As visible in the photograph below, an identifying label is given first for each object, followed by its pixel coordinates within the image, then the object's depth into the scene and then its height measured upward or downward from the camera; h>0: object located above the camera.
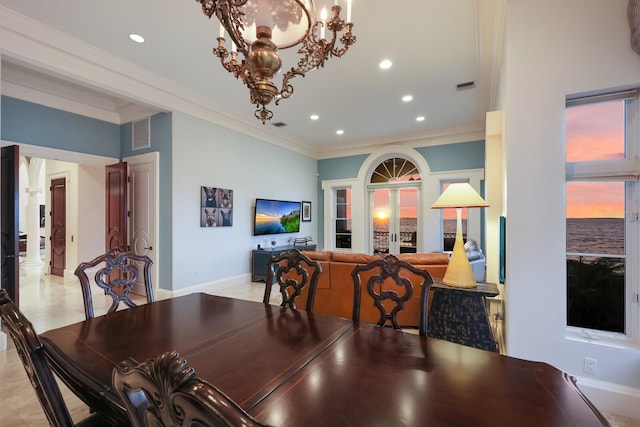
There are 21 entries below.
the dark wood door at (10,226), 3.04 -0.10
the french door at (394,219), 6.90 -0.10
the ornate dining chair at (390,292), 1.51 -0.41
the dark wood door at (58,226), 6.19 -0.22
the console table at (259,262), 5.52 -0.91
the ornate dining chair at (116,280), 1.76 -0.40
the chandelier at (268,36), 1.55 +1.05
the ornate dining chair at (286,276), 1.80 -0.41
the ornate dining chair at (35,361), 0.82 -0.43
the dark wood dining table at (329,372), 0.82 -0.57
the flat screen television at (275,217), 5.85 -0.03
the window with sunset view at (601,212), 1.98 +0.02
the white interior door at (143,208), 4.46 +0.13
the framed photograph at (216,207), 4.75 +0.15
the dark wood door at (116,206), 4.57 +0.16
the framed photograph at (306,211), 7.32 +0.10
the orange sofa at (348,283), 3.27 -0.83
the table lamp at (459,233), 2.36 -0.16
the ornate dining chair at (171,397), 0.42 -0.29
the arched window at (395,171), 6.88 +1.08
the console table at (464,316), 2.38 -0.89
